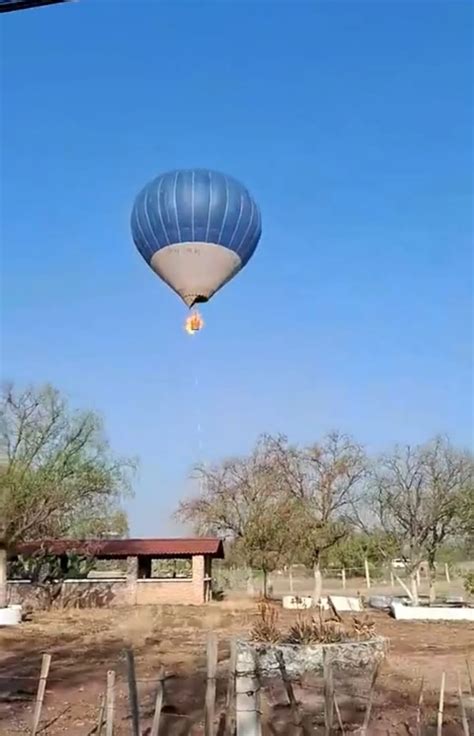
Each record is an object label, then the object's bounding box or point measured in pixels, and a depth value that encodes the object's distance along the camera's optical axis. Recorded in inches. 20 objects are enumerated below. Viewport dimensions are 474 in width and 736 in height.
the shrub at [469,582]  980.3
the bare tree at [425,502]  1129.4
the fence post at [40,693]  254.5
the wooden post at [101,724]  265.2
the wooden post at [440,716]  246.0
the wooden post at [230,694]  235.7
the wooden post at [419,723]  241.1
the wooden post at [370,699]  258.4
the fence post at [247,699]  198.4
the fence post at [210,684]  224.2
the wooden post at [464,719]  237.7
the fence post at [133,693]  218.0
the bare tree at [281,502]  1189.7
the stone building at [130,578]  1114.7
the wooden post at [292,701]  253.6
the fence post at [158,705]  229.5
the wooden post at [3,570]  924.2
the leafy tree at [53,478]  998.4
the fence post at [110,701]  242.8
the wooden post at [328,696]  237.6
